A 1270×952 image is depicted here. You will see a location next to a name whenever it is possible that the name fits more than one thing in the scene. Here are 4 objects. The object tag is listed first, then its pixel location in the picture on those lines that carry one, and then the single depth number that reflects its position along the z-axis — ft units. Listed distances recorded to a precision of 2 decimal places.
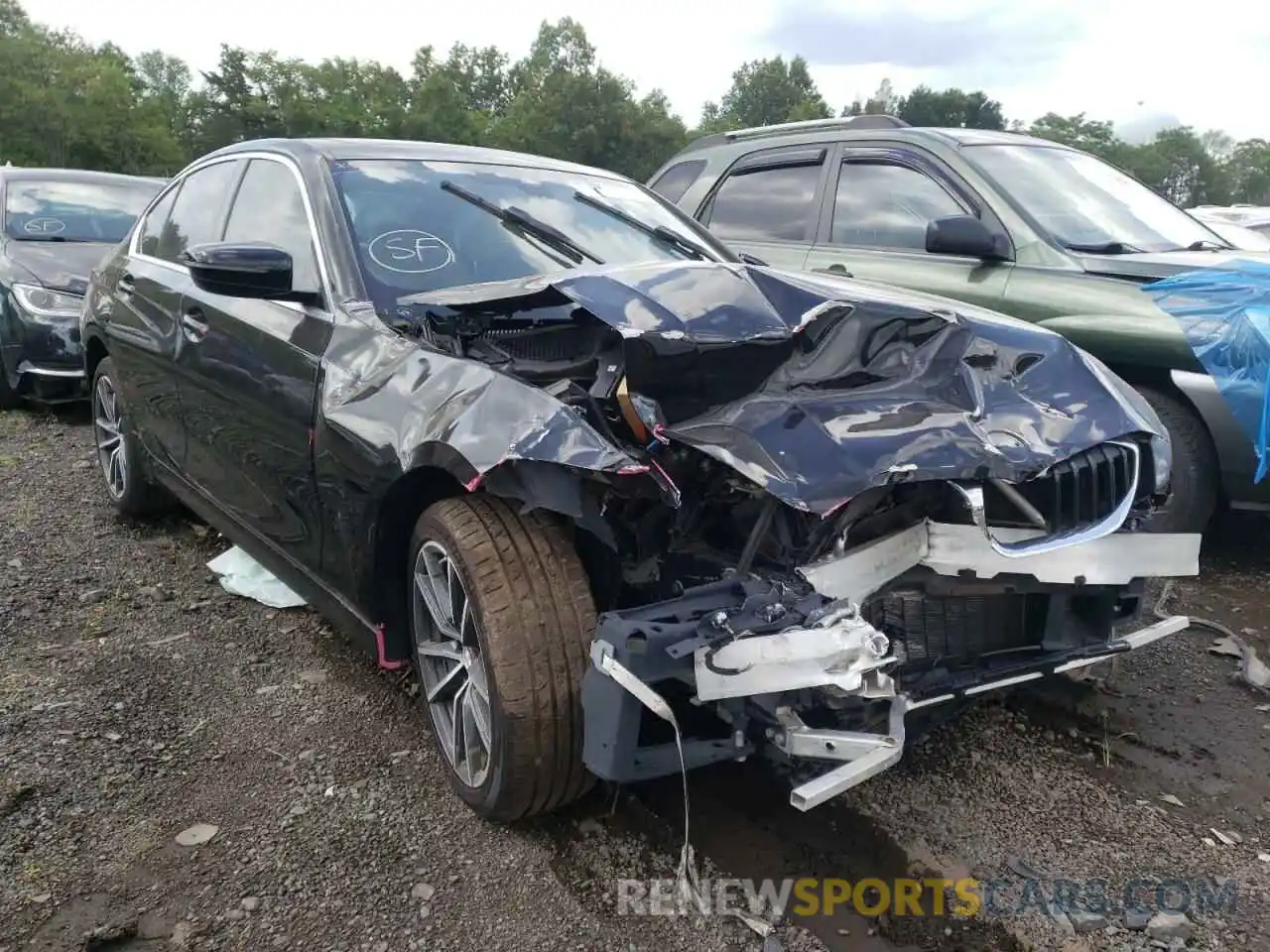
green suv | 12.82
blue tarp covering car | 12.05
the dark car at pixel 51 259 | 22.35
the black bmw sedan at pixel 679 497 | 6.59
